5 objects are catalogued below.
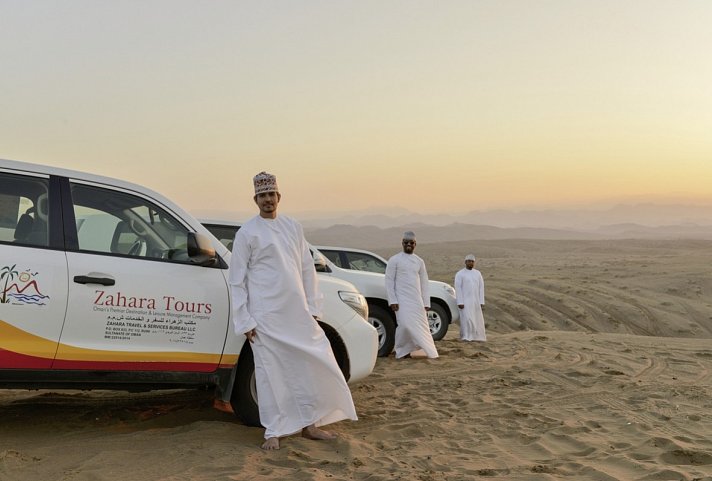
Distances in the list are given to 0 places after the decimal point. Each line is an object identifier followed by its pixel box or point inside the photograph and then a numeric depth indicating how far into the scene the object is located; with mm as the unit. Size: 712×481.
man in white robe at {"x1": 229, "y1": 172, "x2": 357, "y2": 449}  4895
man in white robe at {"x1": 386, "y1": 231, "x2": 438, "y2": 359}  9602
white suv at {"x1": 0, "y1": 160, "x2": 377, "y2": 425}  4527
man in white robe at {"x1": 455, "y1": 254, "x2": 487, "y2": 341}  12320
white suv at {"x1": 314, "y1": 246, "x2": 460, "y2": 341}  11777
